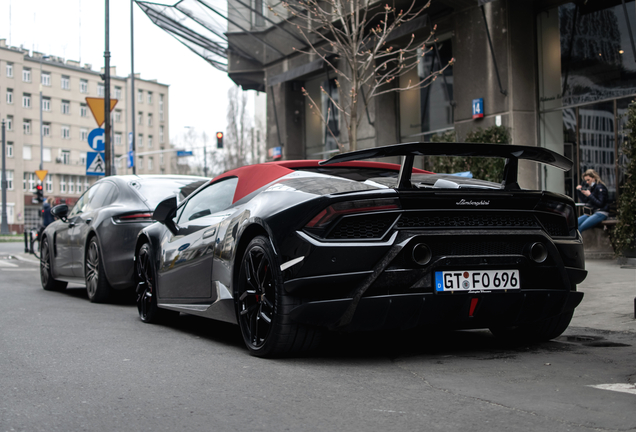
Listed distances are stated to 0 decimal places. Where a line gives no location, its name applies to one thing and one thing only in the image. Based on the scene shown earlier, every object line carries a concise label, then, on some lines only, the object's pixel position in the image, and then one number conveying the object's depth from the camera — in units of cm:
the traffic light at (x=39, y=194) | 4023
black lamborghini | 440
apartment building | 8338
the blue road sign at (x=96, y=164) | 1802
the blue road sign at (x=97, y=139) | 1809
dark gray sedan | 859
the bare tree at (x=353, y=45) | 1289
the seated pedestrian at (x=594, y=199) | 1291
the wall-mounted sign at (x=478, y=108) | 1611
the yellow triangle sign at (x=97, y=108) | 1752
